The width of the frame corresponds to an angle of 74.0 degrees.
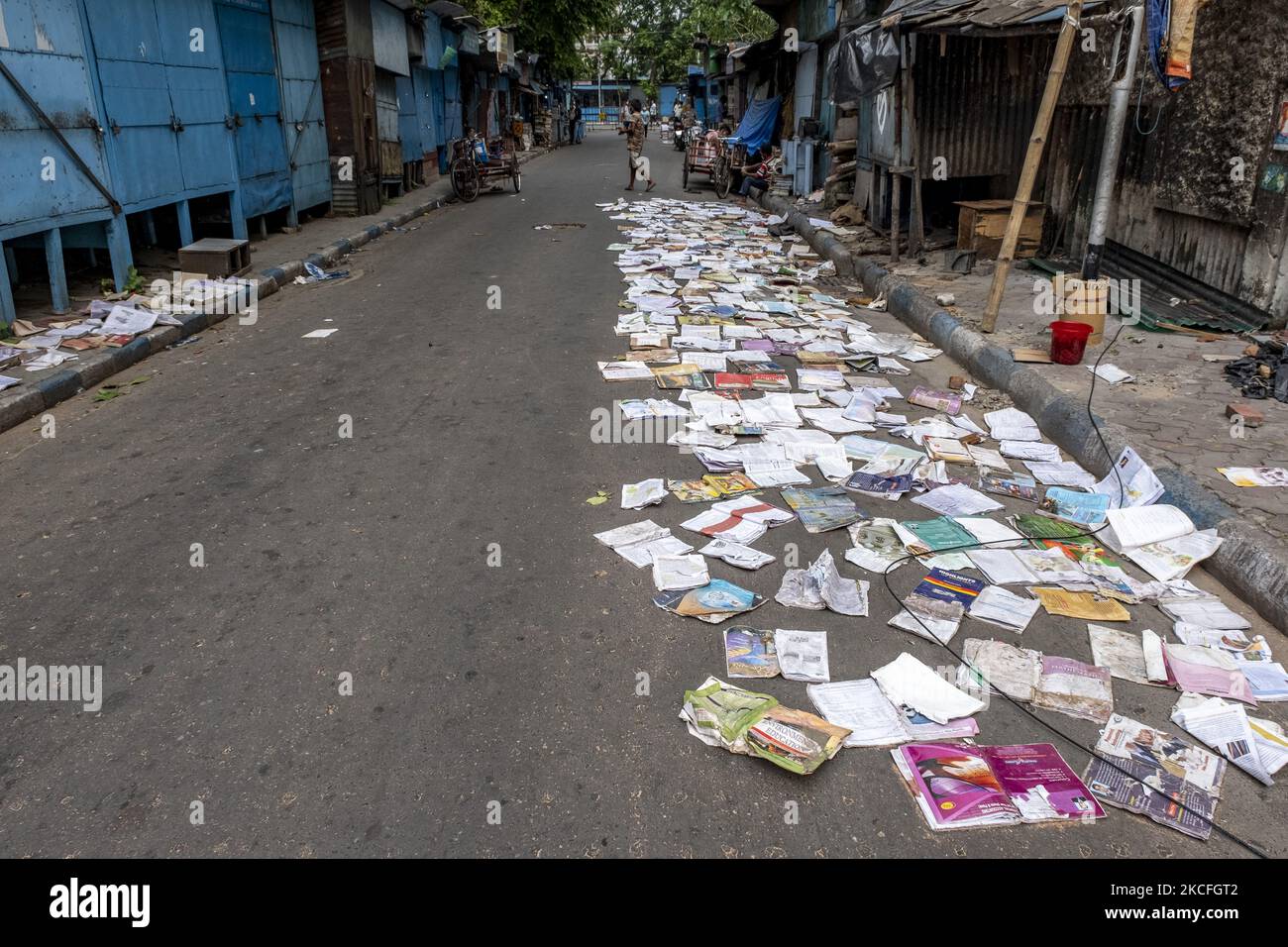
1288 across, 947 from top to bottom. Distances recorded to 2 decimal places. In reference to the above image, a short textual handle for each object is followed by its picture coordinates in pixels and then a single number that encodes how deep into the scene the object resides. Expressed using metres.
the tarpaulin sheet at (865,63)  8.34
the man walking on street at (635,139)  17.75
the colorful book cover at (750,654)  2.75
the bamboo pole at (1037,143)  5.54
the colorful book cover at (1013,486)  4.11
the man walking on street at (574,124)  38.03
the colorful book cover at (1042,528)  3.69
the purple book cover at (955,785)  2.19
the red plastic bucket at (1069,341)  5.38
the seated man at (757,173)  17.06
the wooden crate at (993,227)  8.46
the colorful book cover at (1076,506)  3.85
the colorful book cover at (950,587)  3.19
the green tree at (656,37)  54.12
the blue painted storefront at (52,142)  6.32
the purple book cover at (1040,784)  2.21
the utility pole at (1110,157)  5.54
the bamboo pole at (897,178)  9.08
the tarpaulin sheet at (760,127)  18.23
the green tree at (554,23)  27.23
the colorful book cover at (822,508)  3.75
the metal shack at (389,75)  14.38
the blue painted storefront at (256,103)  10.04
